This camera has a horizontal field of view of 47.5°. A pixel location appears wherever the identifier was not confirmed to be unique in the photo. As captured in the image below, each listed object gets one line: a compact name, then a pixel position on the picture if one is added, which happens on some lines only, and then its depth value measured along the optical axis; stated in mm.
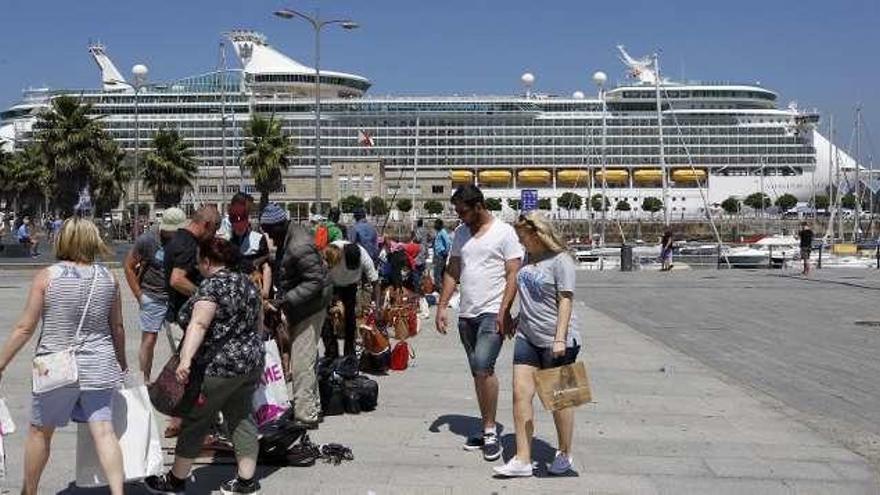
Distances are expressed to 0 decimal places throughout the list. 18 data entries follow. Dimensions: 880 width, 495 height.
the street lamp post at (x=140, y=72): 63656
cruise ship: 104500
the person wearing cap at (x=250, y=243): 7223
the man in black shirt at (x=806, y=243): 29469
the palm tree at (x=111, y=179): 51750
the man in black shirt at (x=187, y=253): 6703
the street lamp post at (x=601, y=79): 108188
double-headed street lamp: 32516
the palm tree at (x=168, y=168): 55781
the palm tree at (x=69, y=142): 48031
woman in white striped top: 4809
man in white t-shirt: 6340
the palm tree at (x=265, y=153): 53406
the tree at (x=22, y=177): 73188
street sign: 28938
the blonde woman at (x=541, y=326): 5820
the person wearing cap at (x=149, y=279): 7934
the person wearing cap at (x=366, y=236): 12891
